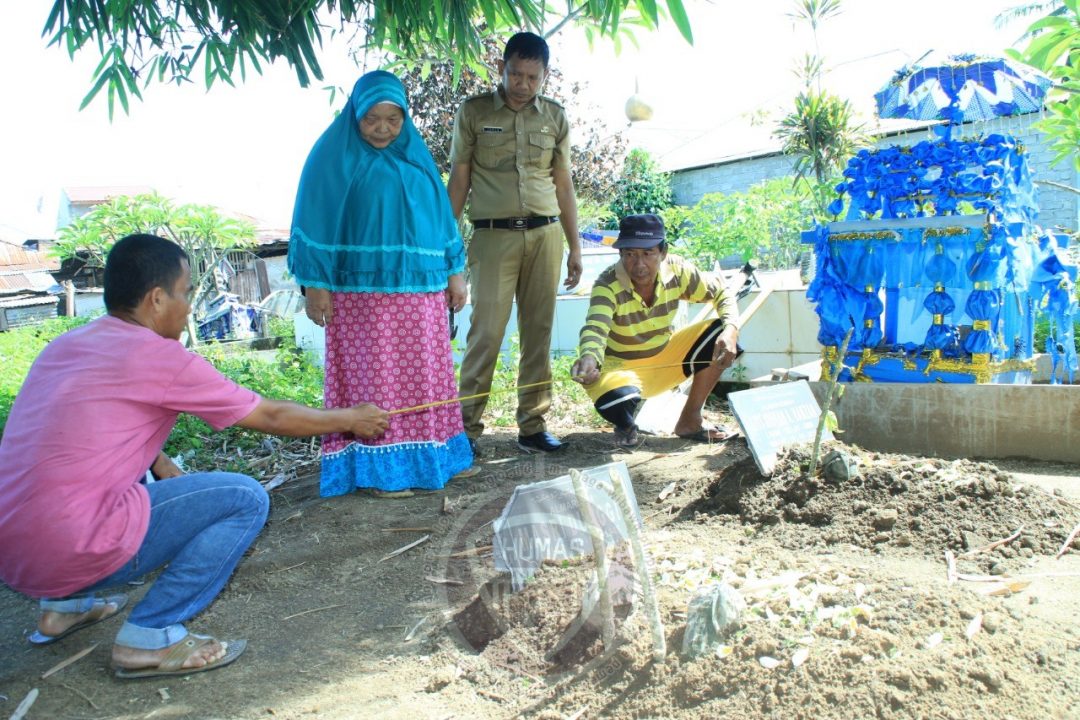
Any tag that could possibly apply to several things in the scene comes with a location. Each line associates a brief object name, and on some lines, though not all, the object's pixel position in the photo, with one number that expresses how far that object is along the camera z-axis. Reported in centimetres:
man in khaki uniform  408
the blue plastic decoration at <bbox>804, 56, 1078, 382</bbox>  405
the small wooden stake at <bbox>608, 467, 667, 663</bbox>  193
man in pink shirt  200
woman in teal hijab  344
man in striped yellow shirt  411
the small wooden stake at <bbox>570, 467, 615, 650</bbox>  193
